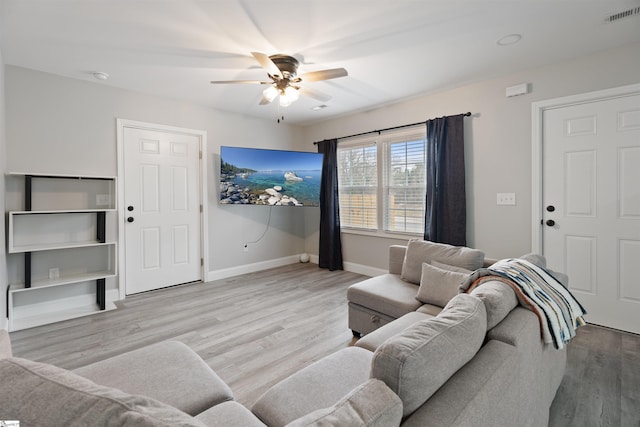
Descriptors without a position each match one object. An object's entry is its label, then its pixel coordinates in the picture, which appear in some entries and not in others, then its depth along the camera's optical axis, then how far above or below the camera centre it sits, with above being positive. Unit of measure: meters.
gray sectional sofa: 0.62 -0.53
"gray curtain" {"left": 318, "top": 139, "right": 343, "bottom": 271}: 4.99 -0.04
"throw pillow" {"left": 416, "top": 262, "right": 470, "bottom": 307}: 2.16 -0.57
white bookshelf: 3.00 -0.41
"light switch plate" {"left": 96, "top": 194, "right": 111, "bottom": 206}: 3.51 +0.13
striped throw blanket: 1.40 -0.45
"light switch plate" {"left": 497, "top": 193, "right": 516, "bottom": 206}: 3.29 +0.12
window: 4.14 +0.41
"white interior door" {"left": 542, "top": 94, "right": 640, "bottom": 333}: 2.67 +0.06
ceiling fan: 2.56 +1.22
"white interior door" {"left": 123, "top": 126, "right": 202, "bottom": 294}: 3.78 +0.02
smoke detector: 3.17 +1.47
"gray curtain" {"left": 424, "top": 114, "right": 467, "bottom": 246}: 3.58 +0.33
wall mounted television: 4.30 +0.50
